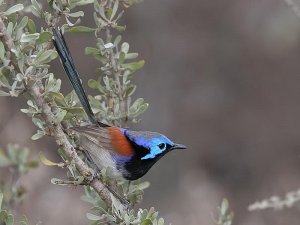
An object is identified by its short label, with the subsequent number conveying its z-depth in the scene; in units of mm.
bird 6961
